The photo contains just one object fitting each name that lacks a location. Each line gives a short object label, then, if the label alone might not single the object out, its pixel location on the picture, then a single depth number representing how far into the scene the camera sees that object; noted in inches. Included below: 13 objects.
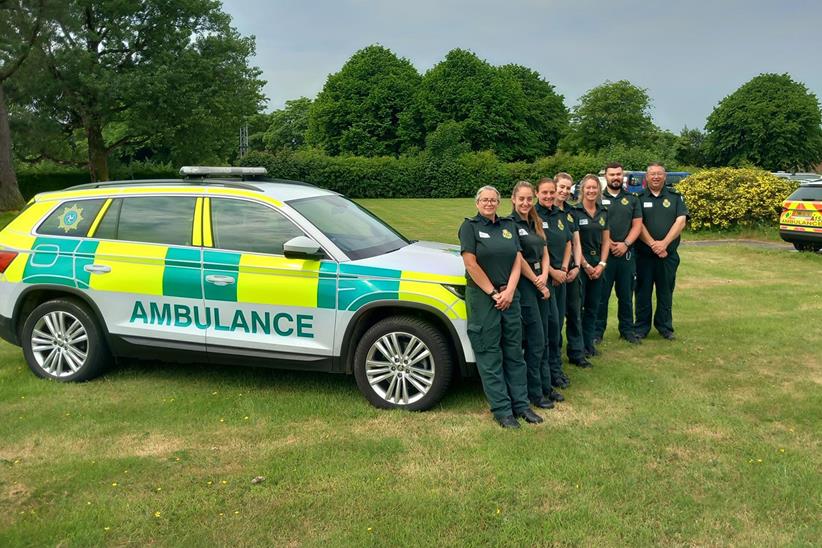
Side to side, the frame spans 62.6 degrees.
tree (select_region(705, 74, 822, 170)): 2010.3
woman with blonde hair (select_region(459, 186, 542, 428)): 178.1
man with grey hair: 265.4
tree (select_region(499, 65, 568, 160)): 2169.0
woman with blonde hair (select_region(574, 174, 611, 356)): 242.7
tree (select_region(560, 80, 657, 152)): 2345.0
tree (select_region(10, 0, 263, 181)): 1061.8
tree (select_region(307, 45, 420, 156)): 1888.5
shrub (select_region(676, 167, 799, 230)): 639.8
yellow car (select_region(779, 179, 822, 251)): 507.8
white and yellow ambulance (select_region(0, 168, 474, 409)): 192.5
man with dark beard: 259.1
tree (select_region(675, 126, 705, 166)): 2449.6
